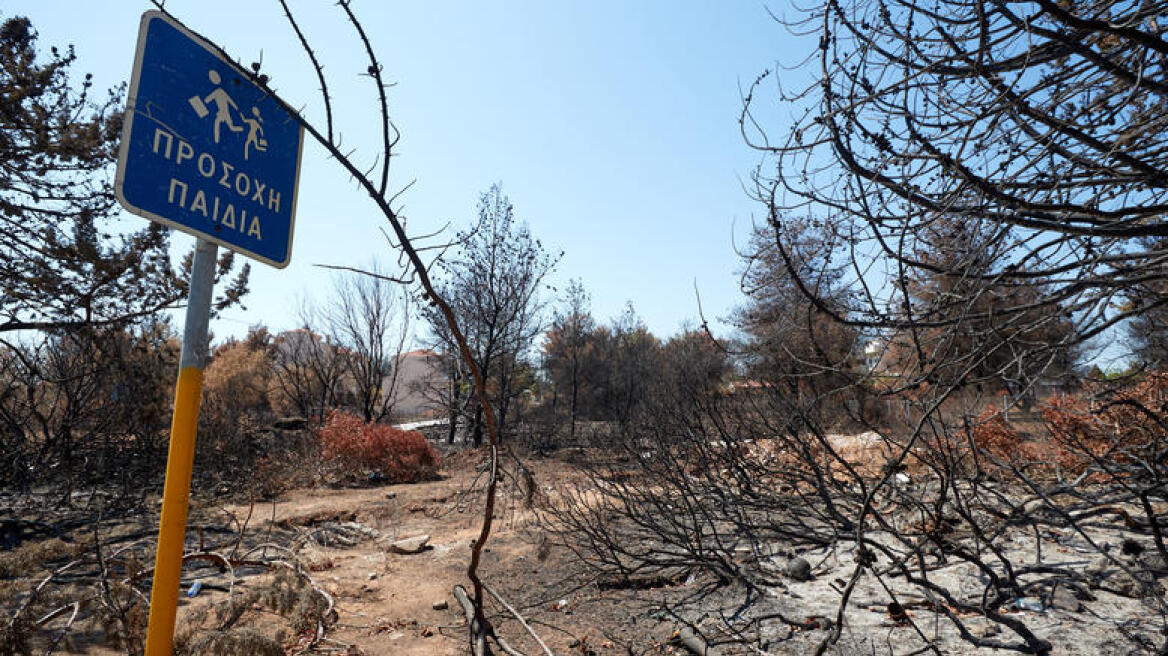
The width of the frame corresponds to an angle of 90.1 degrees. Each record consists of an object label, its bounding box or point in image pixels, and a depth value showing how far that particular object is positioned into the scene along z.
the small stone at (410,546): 6.30
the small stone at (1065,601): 3.10
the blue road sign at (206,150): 1.43
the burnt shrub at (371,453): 12.86
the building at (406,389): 39.19
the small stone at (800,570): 4.07
